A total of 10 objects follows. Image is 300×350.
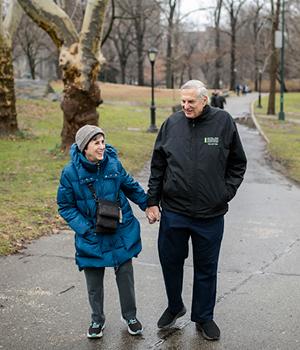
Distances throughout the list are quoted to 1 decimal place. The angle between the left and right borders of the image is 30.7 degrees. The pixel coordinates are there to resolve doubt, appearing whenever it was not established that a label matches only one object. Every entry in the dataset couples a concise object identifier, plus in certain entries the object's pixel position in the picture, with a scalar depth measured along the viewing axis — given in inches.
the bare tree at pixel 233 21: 2699.3
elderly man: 153.6
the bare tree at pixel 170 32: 2469.4
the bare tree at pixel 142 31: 2282.0
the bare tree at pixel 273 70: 1354.9
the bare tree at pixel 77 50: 500.1
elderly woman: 156.3
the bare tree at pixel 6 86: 636.1
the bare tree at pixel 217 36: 2728.8
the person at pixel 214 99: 1019.4
